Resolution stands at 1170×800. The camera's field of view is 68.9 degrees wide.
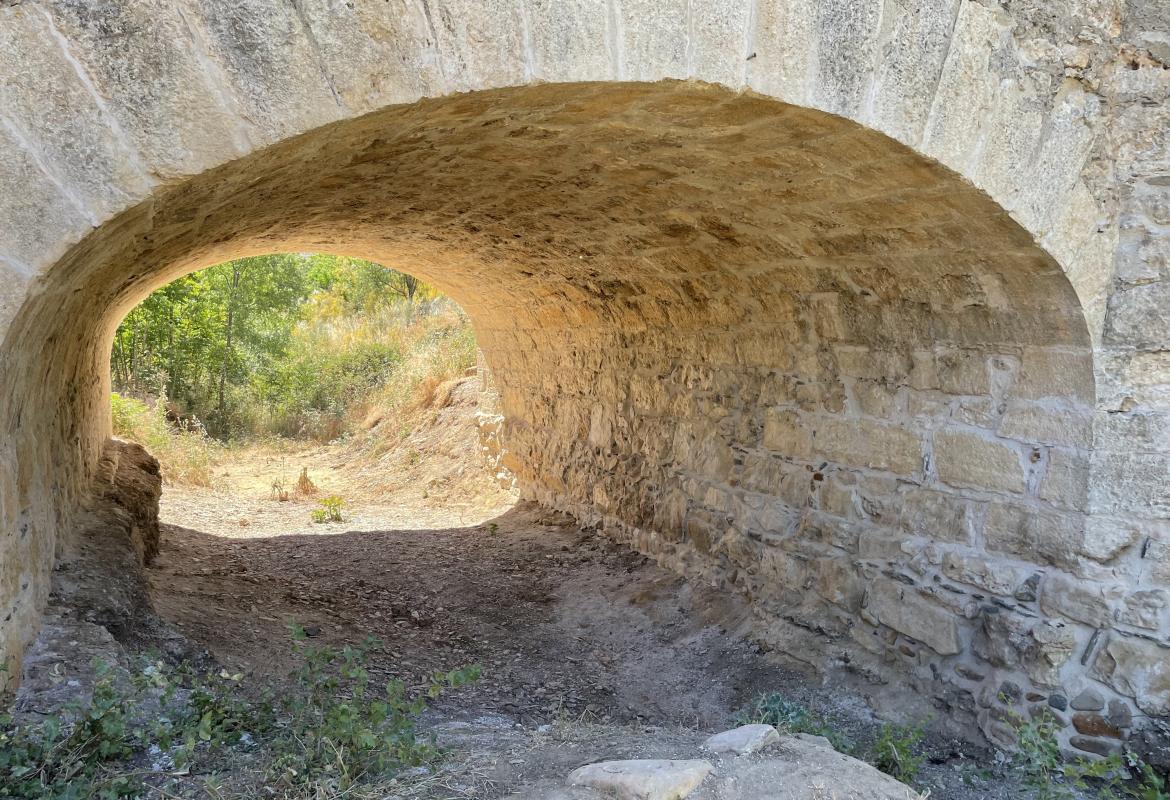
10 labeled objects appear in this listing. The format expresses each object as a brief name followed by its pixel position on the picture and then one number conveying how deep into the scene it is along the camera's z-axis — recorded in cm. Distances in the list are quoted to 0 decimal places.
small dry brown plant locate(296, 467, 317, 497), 967
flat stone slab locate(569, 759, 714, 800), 226
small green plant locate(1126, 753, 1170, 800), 275
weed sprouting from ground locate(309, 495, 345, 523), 816
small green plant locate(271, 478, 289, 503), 937
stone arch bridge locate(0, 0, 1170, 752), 209
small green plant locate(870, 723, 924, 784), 302
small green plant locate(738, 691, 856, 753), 320
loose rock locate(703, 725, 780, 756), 257
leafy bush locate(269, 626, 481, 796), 234
